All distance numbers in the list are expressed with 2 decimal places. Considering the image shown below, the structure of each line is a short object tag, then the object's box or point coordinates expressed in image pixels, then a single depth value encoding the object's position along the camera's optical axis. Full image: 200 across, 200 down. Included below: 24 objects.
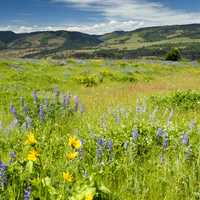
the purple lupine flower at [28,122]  6.64
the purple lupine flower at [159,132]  5.75
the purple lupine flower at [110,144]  5.09
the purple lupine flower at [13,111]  7.42
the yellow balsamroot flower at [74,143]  3.30
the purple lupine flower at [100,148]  4.87
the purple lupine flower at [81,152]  4.88
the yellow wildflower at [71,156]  3.27
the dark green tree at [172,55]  72.38
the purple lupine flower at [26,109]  7.83
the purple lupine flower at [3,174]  3.81
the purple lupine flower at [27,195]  3.33
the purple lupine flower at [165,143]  5.25
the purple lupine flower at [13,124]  6.95
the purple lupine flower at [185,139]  5.06
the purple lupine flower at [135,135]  5.49
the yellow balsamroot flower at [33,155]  3.37
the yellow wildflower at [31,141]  3.46
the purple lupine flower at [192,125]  5.87
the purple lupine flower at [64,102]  8.72
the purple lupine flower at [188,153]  4.92
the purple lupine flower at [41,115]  7.20
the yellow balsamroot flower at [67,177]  3.18
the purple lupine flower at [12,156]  4.43
